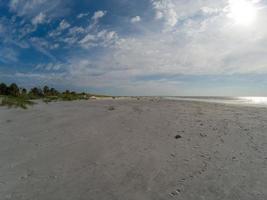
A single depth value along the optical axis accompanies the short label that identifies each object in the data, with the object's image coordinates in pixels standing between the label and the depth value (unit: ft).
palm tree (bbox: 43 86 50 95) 183.62
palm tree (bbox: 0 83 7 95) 133.02
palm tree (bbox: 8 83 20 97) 126.74
